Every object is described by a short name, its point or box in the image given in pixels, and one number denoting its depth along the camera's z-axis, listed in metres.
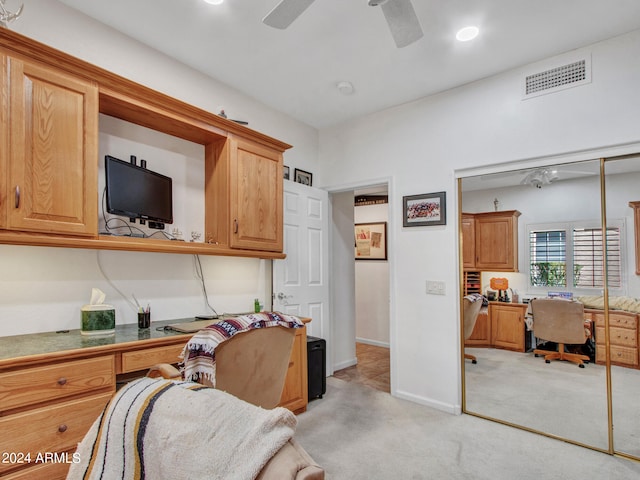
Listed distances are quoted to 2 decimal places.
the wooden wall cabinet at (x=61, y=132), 1.72
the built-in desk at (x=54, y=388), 1.51
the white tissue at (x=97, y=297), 2.07
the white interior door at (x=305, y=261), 3.49
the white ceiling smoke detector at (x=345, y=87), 3.13
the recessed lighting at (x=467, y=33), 2.37
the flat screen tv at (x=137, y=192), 2.20
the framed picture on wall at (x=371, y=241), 5.66
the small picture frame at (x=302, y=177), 3.85
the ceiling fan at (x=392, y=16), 1.69
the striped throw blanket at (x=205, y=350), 1.50
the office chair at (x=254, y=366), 1.58
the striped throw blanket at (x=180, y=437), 0.60
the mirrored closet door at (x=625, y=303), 2.38
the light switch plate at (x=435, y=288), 3.15
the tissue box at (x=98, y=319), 2.00
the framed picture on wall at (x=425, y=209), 3.18
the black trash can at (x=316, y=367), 3.20
